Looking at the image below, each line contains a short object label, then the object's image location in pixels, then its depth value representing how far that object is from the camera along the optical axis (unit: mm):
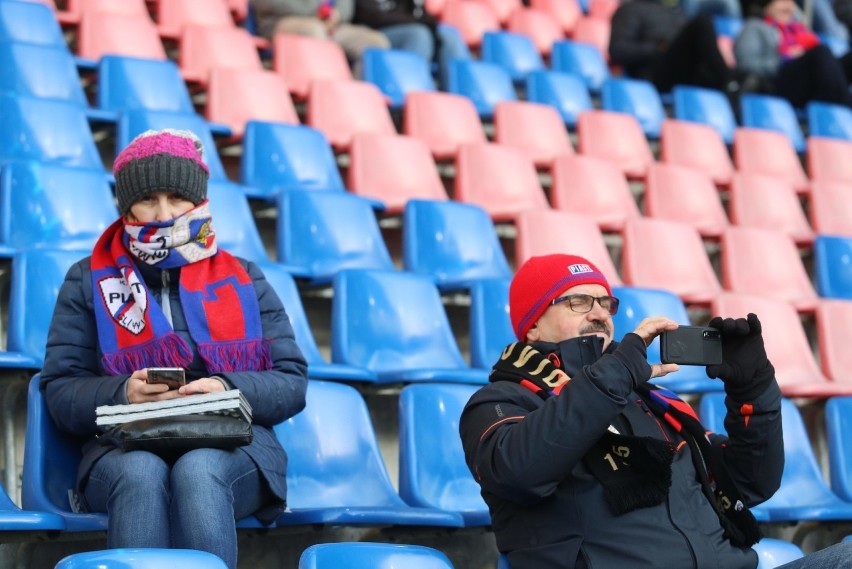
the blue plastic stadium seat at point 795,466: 5395
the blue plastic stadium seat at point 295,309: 5258
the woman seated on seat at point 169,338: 3590
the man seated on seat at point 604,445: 3285
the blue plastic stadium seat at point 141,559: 2426
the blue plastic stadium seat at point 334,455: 4539
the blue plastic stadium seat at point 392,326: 5473
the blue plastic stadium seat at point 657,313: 5906
